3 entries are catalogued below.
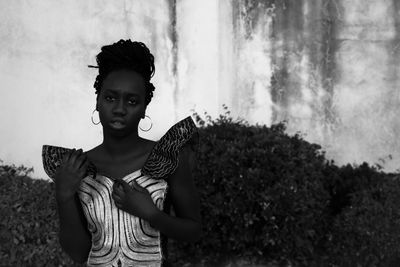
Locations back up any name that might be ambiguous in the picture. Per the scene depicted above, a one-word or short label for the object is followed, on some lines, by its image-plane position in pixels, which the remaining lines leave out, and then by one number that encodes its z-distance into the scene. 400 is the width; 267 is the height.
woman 2.54
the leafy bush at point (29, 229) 5.40
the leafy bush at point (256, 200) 5.54
